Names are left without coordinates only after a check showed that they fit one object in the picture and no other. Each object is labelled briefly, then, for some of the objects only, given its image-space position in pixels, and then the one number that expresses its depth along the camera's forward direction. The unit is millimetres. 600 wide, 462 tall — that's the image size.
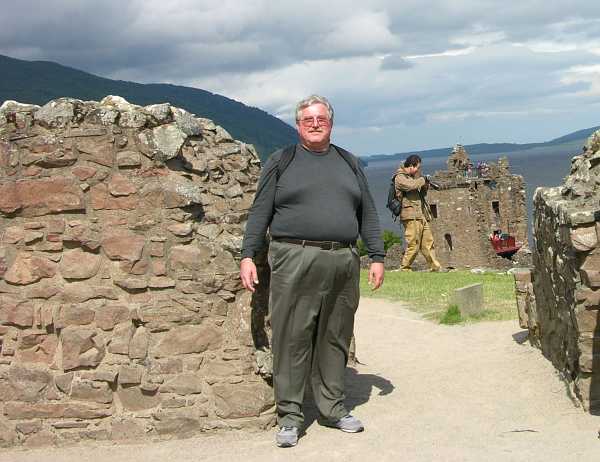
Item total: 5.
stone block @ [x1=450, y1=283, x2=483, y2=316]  11734
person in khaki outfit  18500
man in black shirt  5715
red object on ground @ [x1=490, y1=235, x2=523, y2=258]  52844
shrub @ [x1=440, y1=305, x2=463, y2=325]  11328
